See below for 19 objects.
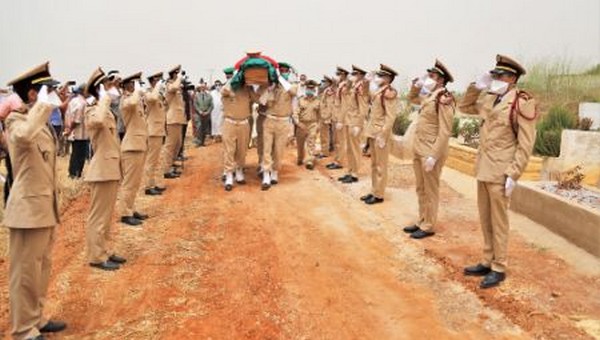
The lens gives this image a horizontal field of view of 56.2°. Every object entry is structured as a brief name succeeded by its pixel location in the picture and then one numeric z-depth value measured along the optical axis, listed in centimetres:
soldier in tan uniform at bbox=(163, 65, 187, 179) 996
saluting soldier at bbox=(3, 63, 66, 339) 406
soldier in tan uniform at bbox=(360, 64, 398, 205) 835
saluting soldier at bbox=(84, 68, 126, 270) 568
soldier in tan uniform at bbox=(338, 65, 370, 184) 1019
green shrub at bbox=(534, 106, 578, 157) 982
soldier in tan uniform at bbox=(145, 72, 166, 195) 870
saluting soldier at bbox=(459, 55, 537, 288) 517
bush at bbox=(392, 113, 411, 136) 1415
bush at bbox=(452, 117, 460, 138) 1275
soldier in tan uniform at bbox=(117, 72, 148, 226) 711
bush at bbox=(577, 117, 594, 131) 1029
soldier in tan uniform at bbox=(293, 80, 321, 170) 1186
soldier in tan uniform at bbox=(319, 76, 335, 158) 1294
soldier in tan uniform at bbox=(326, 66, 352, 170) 1130
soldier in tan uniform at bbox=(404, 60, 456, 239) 652
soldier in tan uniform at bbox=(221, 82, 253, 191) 952
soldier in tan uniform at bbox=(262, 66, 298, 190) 973
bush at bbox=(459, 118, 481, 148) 1174
